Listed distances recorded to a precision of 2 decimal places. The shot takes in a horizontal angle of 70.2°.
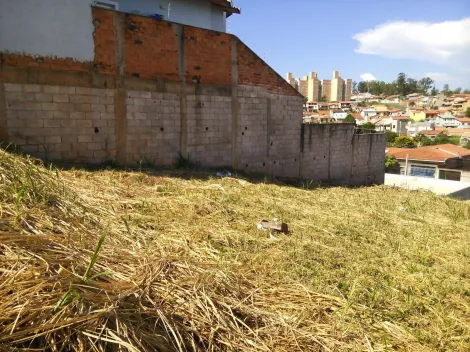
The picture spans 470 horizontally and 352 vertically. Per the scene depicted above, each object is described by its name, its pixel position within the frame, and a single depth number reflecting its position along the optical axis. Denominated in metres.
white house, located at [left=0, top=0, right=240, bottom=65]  6.00
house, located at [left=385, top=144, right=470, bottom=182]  24.92
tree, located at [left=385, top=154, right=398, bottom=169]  27.11
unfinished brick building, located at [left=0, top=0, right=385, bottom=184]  6.24
